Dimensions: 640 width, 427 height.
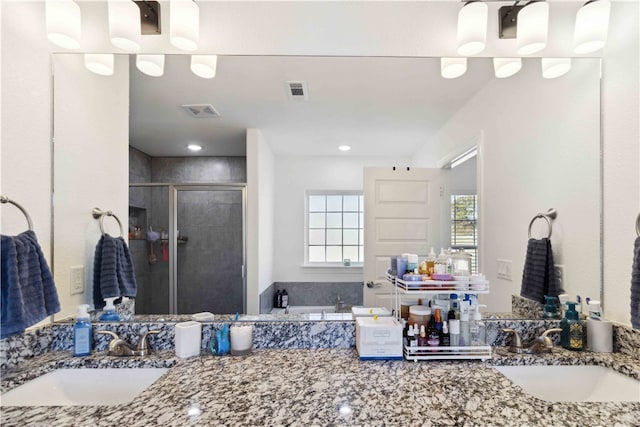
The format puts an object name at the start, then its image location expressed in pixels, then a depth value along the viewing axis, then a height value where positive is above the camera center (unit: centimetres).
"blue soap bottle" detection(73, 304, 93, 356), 122 -43
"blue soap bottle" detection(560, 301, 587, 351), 128 -43
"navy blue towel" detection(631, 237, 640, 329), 105 -22
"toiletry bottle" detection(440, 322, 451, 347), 124 -44
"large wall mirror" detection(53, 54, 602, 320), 136 +35
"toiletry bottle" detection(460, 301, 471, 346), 125 -40
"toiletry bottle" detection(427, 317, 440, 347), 122 -43
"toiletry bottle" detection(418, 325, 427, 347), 122 -44
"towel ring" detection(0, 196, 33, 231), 104 +3
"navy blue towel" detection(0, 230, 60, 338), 98 -21
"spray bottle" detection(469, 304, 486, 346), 126 -41
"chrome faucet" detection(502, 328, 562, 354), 128 -48
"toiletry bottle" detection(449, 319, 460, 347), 125 -42
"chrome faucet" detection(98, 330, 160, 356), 125 -48
